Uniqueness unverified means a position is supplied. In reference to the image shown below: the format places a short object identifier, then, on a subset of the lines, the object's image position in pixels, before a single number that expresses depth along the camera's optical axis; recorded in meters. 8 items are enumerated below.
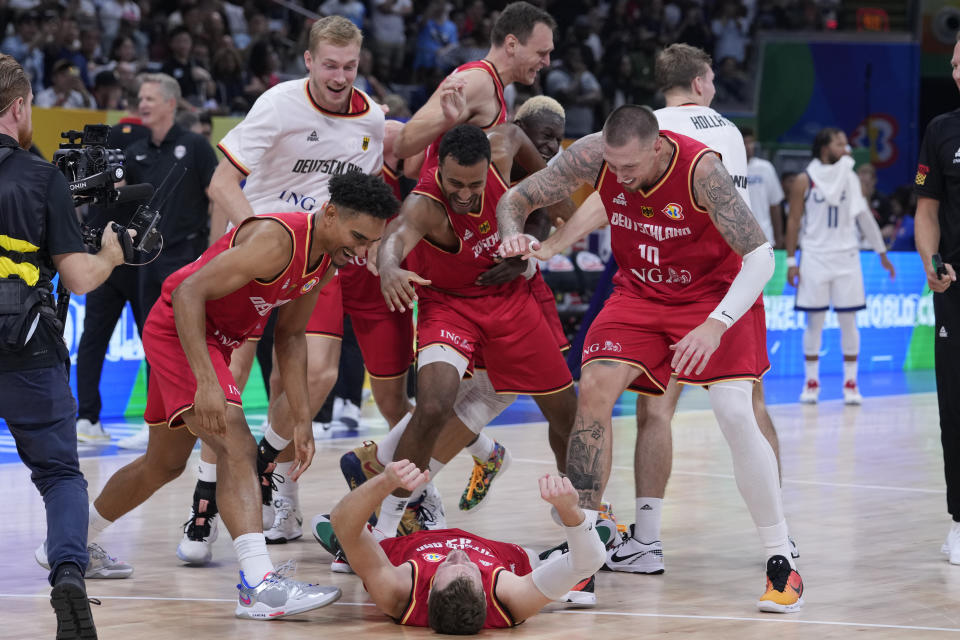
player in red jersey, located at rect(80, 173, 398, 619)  9.18
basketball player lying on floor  8.70
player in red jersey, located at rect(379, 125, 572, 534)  10.95
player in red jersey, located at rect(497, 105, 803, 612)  9.67
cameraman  8.27
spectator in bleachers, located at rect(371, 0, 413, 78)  32.47
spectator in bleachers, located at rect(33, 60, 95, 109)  23.84
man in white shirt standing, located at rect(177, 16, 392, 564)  11.80
